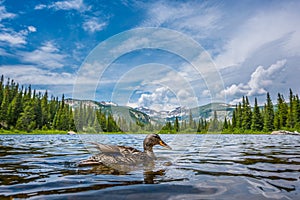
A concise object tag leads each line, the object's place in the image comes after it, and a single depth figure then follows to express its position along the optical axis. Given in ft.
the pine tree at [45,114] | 402.52
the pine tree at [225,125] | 407.52
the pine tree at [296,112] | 314.67
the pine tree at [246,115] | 377.71
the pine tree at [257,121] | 362.08
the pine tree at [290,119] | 320.70
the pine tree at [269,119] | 346.13
